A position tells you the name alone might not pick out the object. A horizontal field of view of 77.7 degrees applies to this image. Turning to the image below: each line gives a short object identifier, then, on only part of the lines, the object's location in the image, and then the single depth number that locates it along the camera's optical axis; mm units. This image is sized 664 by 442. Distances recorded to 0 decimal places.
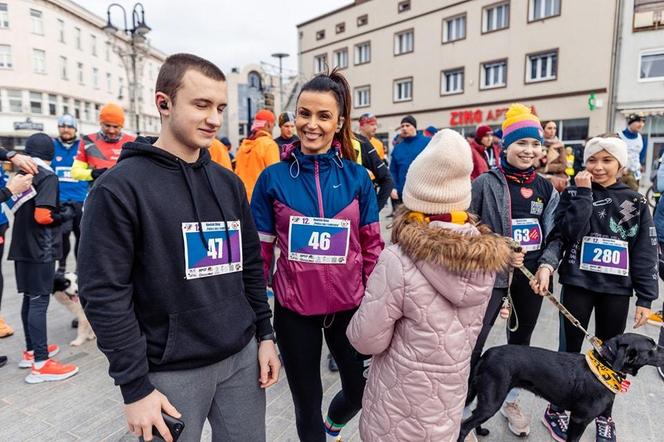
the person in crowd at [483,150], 5789
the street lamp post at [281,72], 24453
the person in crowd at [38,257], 3416
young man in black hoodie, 1323
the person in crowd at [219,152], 4336
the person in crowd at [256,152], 4355
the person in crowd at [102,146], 4566
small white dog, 3984
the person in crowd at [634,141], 7238
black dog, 2314
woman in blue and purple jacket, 2076
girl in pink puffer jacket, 1575
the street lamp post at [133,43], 10070
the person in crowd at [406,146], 6781
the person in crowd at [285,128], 5270
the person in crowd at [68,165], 5156
